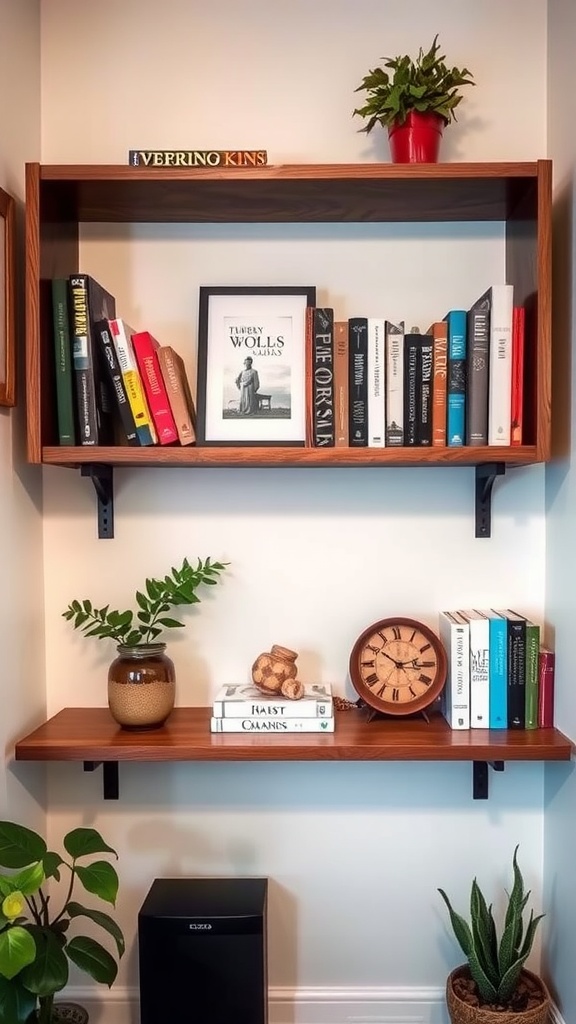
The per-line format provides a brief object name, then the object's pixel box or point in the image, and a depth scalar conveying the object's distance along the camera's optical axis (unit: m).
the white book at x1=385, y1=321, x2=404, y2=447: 1.51
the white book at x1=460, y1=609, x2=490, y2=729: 1.59
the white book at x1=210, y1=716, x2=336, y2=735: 1.56
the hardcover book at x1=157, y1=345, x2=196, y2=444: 1.53
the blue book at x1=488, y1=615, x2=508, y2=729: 1.59
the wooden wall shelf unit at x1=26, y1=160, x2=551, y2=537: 1.45
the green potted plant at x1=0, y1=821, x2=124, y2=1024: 1.17
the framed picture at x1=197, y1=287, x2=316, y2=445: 1.57
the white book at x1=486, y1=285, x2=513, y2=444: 1.48
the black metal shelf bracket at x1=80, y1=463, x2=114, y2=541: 1.62
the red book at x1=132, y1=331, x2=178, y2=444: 1.52
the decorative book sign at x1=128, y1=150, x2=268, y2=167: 1.48
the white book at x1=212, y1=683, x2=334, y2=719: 1.57
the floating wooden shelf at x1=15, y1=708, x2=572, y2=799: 1.48
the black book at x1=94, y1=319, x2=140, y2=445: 1.51
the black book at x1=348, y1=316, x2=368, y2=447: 1.50
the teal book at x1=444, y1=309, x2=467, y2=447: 1.51
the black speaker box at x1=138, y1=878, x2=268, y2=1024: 1.54
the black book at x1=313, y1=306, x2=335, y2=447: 1.50
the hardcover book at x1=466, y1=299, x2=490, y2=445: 1.49
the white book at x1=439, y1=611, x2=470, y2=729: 1.59
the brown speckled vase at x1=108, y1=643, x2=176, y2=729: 1.57
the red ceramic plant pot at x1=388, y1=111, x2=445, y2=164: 1.53
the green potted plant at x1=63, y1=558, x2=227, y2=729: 1.58
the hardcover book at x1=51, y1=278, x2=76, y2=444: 1.48
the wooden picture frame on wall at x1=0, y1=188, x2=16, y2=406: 1.48
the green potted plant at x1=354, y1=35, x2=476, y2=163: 1.50
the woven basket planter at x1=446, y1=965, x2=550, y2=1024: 1.49
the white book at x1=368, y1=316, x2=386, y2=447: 1.50
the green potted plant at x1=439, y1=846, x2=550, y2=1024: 1.52
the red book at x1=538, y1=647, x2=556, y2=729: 1.60
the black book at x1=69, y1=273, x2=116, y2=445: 1.49
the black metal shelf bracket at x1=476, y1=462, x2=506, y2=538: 1.65
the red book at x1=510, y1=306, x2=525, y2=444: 1.49
